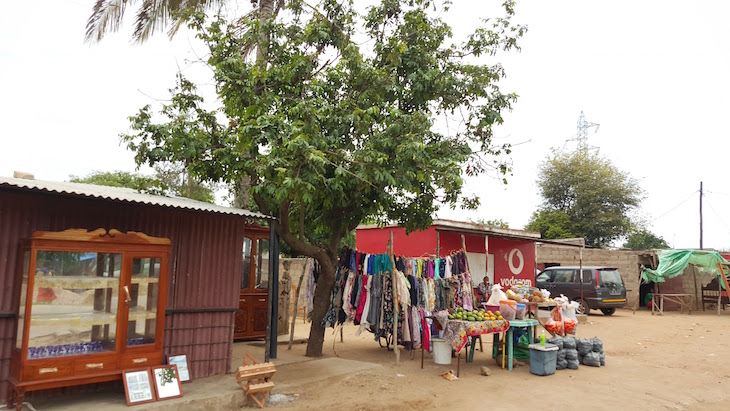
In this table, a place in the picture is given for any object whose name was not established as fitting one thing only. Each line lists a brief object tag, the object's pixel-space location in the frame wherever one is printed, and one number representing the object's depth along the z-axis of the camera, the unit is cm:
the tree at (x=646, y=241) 4322
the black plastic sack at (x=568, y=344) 865
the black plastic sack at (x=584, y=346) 884
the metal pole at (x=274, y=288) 791
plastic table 833
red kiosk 1412
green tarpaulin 1867
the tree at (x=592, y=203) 3119
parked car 1709
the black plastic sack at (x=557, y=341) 856
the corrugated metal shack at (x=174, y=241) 516
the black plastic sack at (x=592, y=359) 873
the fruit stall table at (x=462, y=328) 777
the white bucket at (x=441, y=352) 845
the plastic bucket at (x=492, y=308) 871
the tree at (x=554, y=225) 3124
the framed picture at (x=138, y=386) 537
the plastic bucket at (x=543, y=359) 794
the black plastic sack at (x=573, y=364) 845
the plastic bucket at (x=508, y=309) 849
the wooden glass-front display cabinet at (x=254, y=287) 997
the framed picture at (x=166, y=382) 561
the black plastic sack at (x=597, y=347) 890
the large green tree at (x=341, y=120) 679
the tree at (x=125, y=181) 2272
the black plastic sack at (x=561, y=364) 845
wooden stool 599
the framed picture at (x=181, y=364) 616
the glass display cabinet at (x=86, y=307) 502
